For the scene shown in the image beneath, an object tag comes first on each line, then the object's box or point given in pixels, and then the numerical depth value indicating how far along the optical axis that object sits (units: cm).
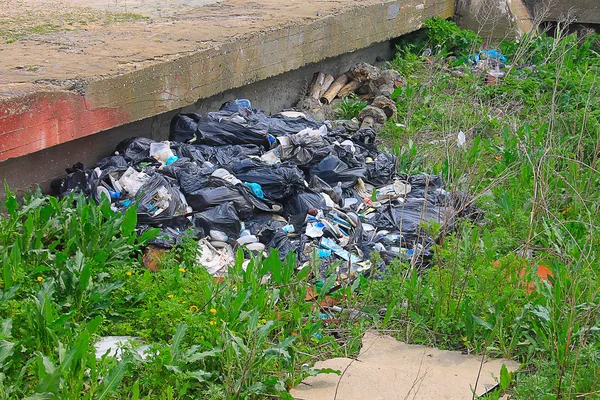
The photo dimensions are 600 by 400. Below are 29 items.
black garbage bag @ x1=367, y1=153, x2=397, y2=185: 616
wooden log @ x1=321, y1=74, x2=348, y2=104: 838
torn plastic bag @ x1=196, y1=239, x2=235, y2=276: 475
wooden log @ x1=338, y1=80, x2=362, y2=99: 868
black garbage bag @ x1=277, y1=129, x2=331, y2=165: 589
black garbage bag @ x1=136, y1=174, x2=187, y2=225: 492
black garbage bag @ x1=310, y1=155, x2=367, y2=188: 587
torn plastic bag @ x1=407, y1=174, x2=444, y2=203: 584
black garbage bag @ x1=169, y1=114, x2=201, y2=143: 614
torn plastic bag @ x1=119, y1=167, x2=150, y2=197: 516
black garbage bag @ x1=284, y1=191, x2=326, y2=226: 537
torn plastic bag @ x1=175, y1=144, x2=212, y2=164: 575
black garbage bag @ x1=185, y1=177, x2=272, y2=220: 516
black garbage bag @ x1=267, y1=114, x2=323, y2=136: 635
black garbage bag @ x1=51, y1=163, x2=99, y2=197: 507
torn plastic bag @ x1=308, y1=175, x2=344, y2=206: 566
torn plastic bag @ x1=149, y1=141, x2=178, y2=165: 564
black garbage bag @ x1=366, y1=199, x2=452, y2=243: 536
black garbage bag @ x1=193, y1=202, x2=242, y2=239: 504
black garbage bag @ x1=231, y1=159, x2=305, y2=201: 546
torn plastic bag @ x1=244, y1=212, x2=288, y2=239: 518
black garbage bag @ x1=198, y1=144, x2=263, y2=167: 578
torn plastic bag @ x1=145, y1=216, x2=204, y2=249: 473
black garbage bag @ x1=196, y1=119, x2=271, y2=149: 606
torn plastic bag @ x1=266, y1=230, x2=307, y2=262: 496
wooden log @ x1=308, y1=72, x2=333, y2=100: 829
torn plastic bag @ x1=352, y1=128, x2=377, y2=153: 666
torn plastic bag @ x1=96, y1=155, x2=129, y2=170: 540
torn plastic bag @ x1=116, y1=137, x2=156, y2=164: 557
